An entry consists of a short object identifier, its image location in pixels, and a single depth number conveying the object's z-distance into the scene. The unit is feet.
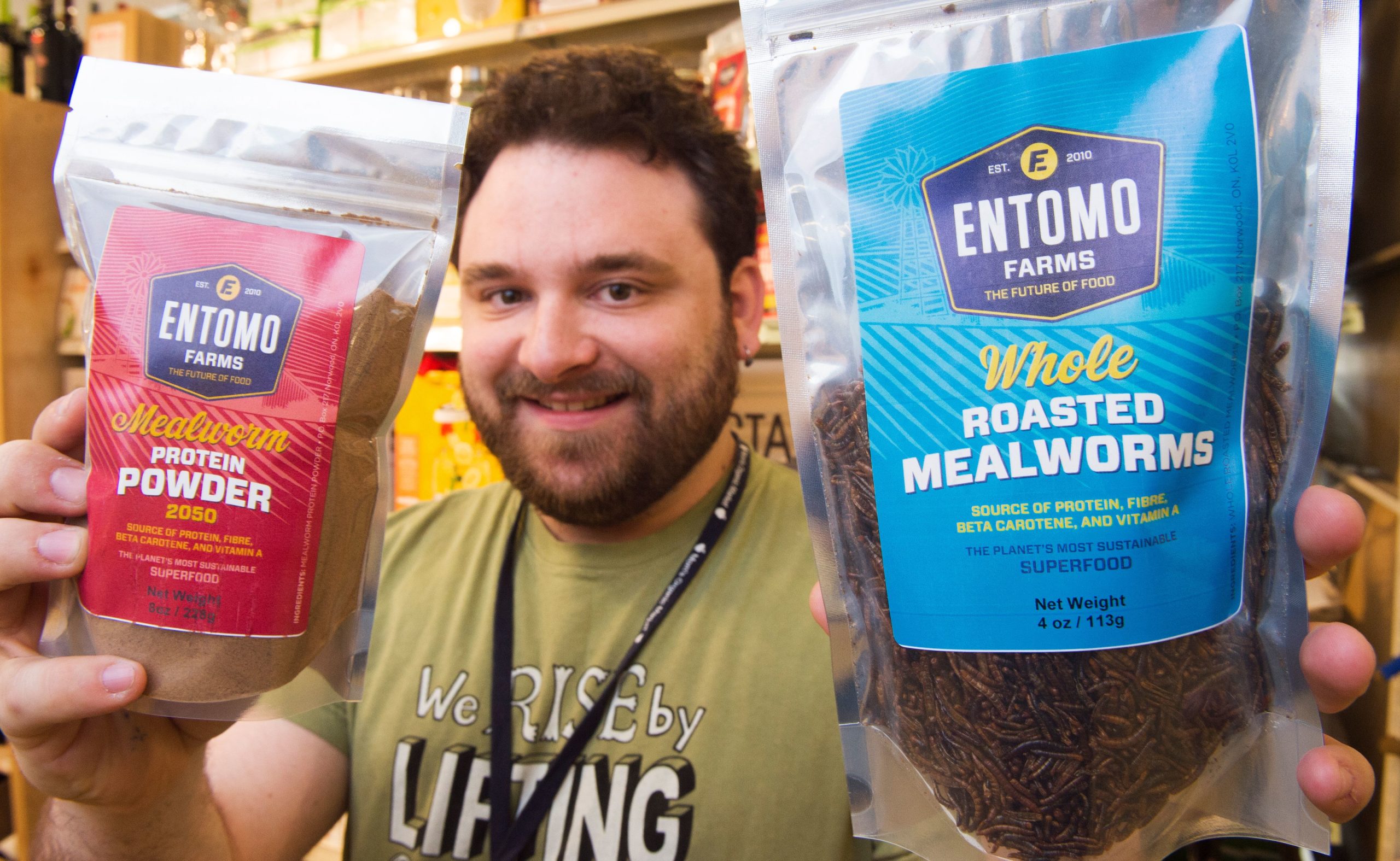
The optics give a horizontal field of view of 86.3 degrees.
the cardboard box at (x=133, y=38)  7.60
